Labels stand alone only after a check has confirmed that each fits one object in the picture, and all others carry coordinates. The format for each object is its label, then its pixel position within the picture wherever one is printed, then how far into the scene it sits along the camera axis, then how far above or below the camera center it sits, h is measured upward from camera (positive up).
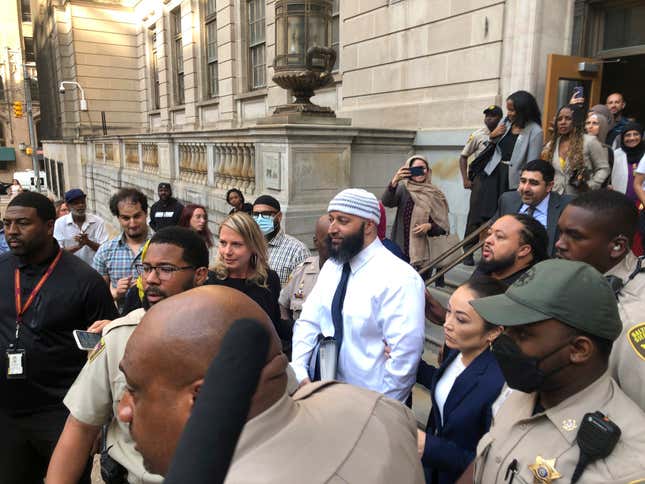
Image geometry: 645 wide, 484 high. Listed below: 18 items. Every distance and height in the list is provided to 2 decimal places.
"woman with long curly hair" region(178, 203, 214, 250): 5.38 -0.75
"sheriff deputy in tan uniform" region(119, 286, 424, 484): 0.89 -0.56
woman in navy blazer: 2.01 -1.08
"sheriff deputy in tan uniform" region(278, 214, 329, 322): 3.74 -1.05
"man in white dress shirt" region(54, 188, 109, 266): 6.41 -0.99
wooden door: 6.79 +1.08
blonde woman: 3.33 -0.80
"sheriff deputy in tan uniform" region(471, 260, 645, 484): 1.42 -0.69
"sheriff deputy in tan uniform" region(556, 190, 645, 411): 1.93 -0.39
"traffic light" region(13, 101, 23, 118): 28.50 +2.61
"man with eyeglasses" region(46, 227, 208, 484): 1.85 -1.07
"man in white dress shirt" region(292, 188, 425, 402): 2.61 -0.88
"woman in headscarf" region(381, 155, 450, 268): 5.66 -0.66
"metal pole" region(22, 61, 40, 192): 24.10 +1.33
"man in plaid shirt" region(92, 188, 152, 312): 4.22 -0.86
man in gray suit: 3.93 -0.37
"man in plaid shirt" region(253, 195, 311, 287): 4.54 -0.89
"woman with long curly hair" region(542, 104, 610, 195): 4.91 -0.05
